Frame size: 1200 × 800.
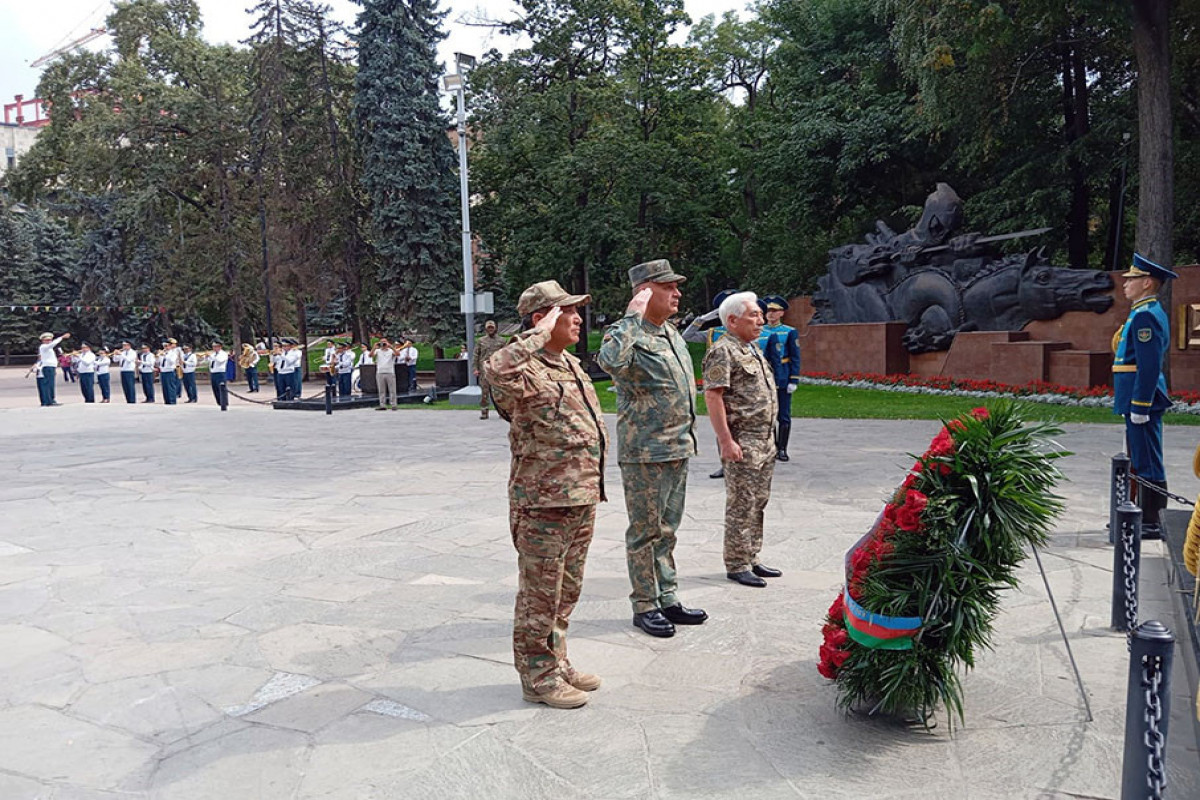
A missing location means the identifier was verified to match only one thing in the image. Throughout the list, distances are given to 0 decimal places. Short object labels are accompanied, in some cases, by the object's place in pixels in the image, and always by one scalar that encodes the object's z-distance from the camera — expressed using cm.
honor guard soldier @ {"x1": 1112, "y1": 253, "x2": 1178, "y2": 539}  616
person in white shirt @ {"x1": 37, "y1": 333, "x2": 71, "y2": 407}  2311
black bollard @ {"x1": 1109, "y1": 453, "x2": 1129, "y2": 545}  533
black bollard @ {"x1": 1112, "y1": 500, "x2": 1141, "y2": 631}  436
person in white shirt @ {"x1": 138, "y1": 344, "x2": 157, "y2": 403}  2552
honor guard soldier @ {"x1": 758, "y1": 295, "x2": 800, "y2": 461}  990
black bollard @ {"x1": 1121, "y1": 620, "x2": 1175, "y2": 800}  246
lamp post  1981
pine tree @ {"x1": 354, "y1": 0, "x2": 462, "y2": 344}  2808
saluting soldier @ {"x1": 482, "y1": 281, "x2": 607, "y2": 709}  373
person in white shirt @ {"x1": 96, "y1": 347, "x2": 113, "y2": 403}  2568
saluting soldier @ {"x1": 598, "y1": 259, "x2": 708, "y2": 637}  464
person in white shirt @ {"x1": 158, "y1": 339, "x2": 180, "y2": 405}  2458
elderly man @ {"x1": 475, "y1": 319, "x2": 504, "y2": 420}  1561
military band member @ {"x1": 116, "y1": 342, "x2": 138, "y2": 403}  2584
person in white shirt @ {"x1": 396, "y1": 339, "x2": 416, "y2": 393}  2305
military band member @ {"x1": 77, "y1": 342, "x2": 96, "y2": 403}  2509
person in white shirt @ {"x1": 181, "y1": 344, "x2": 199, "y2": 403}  2552
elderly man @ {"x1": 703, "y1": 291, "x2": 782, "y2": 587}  533
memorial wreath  330
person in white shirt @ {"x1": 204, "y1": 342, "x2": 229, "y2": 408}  2153
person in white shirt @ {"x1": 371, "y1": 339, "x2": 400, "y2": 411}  1923
